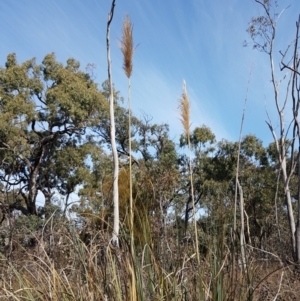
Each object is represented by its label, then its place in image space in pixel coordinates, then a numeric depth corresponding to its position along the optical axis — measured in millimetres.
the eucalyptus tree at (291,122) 6272
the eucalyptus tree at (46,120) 10793
